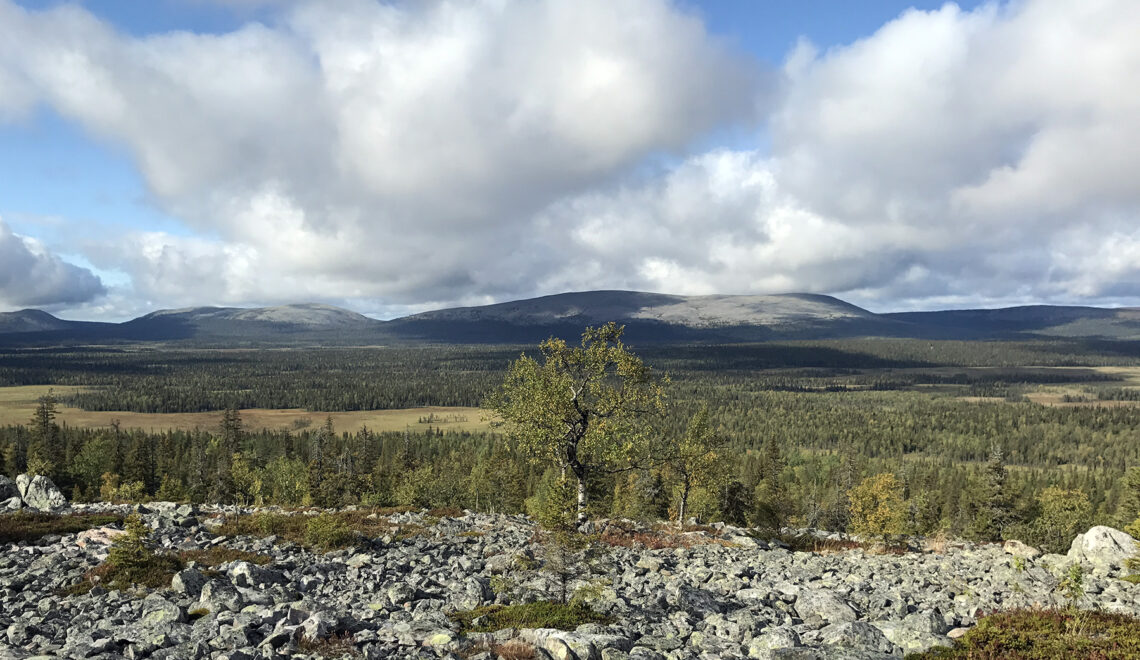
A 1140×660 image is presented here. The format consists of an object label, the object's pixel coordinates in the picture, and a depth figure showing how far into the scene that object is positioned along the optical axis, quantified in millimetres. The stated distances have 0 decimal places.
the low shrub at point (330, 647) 15438
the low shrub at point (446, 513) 45525
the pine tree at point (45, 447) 89038
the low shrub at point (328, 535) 32156
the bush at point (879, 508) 74562
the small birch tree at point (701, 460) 57966
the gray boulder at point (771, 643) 16578
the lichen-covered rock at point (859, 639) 16625
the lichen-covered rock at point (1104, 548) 33156
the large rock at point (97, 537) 29988
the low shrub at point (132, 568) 23188
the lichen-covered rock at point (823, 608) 20328
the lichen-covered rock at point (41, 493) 46562
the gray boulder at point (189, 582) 22125
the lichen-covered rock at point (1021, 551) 34906
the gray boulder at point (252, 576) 23641
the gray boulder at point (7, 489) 47681
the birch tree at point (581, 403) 40844
